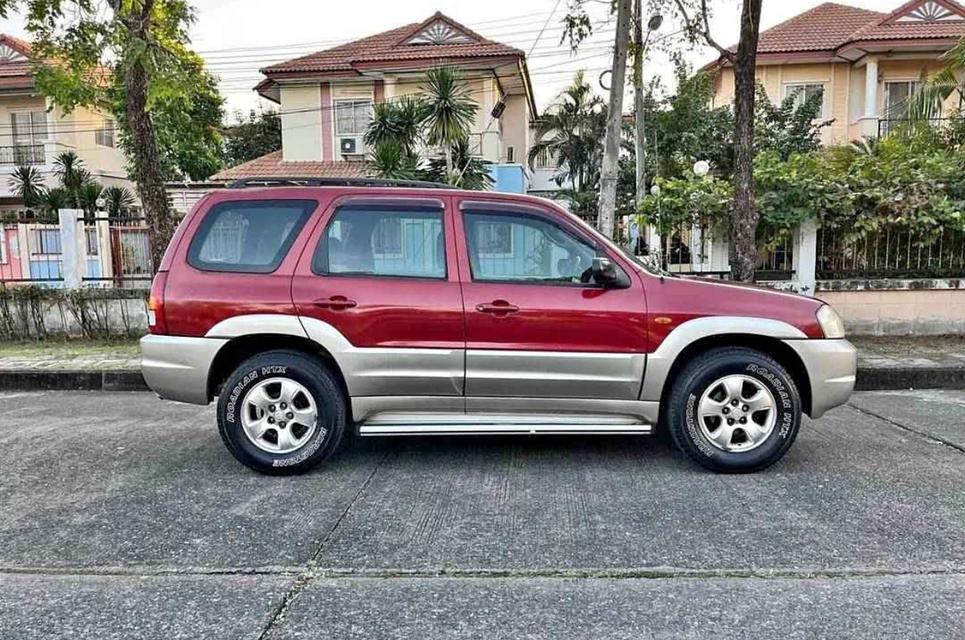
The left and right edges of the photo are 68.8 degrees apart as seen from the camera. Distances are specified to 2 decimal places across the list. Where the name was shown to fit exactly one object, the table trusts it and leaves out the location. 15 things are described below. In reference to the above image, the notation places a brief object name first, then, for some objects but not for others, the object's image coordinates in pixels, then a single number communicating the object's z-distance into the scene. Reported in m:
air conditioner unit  20.67
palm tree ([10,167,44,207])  21.97
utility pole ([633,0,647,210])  10.98
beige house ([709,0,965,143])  20.59
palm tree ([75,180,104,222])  17.95
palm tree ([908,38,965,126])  11.71
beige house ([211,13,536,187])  19.61
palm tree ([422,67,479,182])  15.39
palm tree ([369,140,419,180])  15.44
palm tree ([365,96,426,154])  16.61
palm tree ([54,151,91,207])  21.56
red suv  4.57
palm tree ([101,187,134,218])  17.83
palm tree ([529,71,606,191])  26.56
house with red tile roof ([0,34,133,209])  23.86
